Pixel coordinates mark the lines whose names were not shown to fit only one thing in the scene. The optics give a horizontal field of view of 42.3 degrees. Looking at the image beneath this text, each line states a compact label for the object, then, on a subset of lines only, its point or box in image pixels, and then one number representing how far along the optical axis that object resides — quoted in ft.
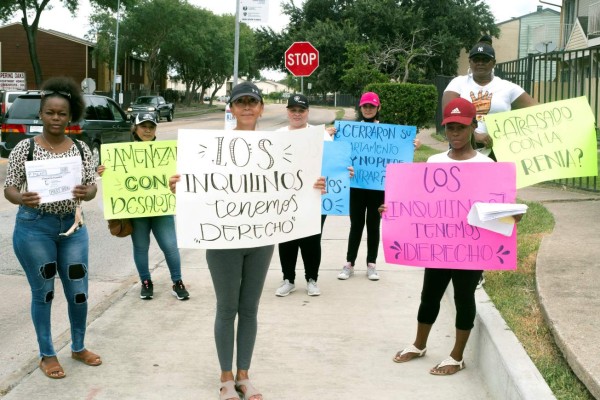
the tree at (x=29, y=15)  152.07
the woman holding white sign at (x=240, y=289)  14.32
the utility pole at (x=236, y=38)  64.43
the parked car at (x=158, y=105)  161.17
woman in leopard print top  15.31
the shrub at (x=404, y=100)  81.25
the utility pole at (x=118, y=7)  163.50
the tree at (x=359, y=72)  97.79
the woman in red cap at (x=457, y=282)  15.55
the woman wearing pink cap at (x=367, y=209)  24.45
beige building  159.94
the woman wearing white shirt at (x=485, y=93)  20.38
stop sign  58.29
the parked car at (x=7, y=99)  62.95
